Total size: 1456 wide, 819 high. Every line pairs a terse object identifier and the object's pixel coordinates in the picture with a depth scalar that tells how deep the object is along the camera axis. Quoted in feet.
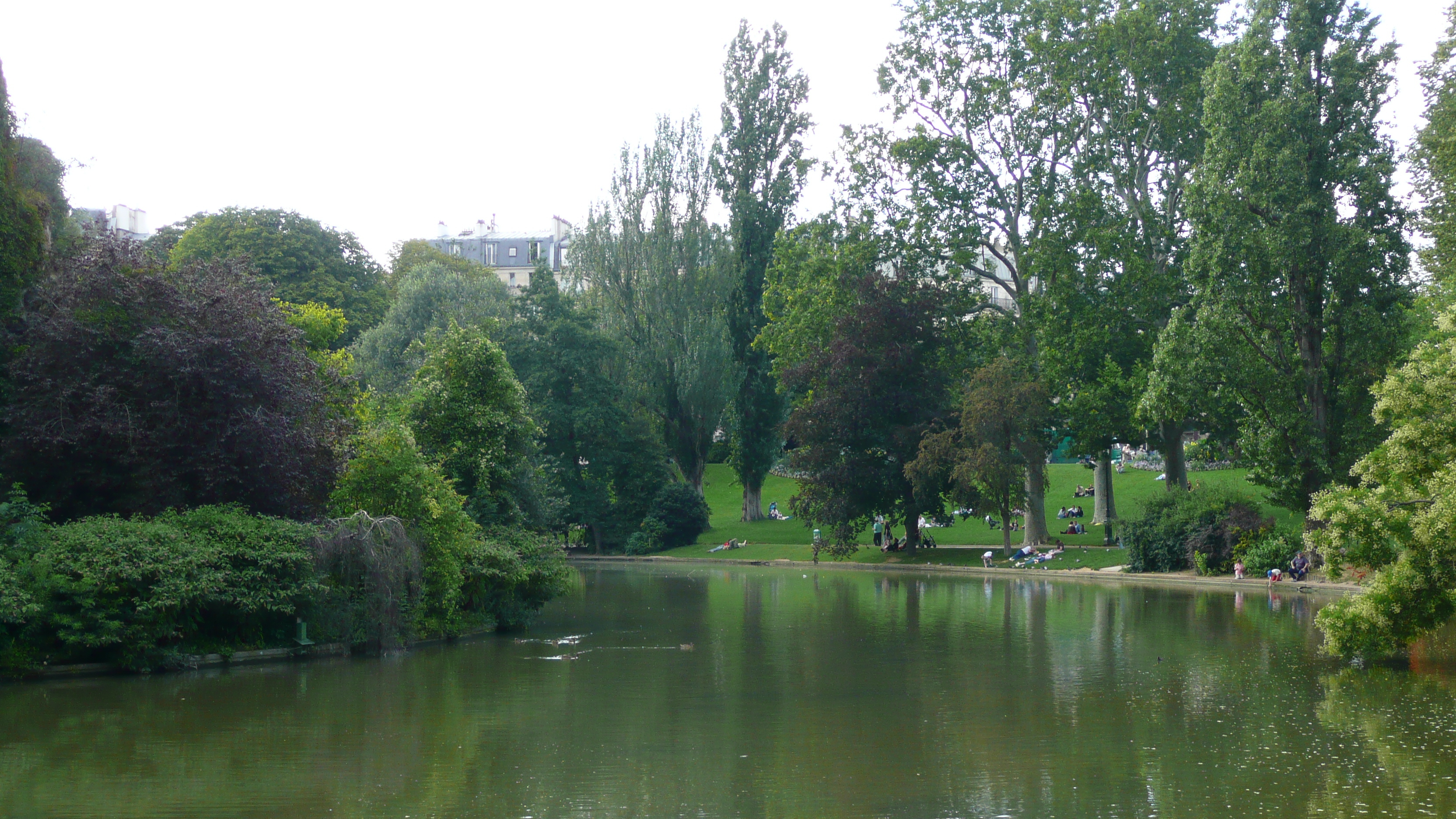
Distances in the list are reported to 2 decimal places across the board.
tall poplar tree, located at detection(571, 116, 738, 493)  186.39
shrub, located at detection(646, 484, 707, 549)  187.42
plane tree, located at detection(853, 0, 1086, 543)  148.25
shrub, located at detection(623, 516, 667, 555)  185.26
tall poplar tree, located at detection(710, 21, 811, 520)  189.16
